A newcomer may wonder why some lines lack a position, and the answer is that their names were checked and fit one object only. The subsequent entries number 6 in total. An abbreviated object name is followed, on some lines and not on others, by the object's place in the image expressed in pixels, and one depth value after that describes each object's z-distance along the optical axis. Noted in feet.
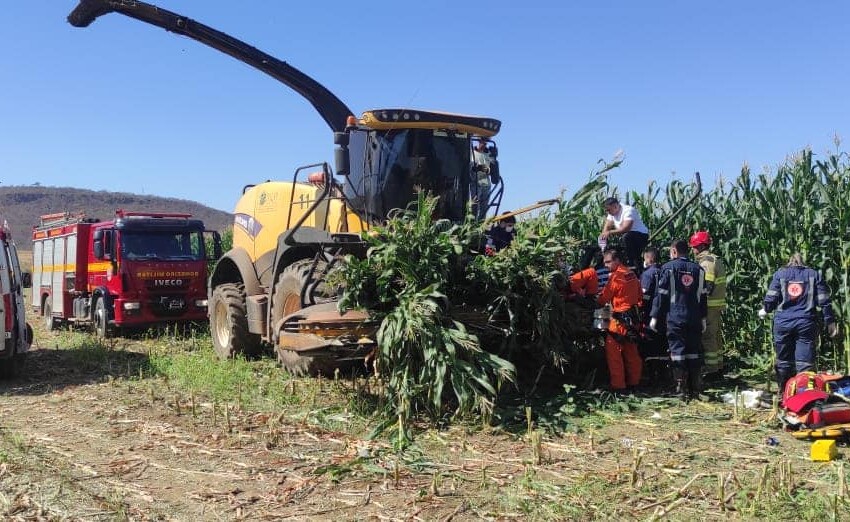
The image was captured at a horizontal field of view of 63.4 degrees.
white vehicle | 28.58
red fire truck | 43.06
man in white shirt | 26.43
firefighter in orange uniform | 23.04
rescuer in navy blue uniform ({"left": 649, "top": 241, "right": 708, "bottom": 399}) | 22.81
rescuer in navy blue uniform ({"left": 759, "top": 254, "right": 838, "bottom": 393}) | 22.38
